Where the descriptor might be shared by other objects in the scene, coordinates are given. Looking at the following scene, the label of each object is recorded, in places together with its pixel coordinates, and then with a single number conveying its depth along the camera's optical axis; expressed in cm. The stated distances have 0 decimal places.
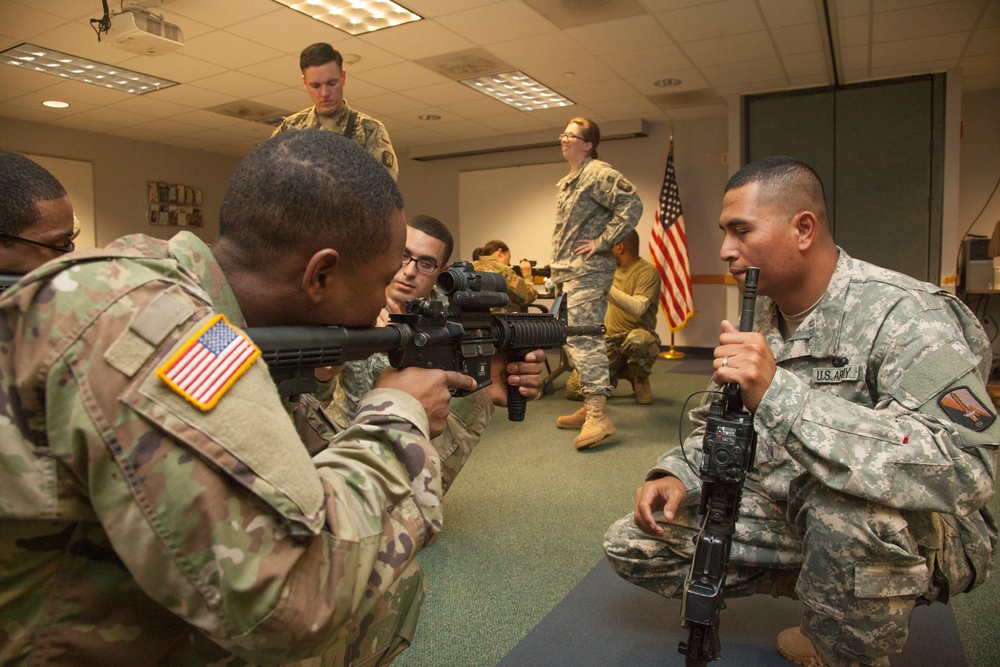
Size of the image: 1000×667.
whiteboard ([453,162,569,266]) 926
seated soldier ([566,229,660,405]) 507
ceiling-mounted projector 412
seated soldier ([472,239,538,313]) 567
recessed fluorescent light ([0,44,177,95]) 553
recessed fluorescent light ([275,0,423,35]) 467
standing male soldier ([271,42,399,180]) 310
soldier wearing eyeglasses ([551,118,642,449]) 414
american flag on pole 798
